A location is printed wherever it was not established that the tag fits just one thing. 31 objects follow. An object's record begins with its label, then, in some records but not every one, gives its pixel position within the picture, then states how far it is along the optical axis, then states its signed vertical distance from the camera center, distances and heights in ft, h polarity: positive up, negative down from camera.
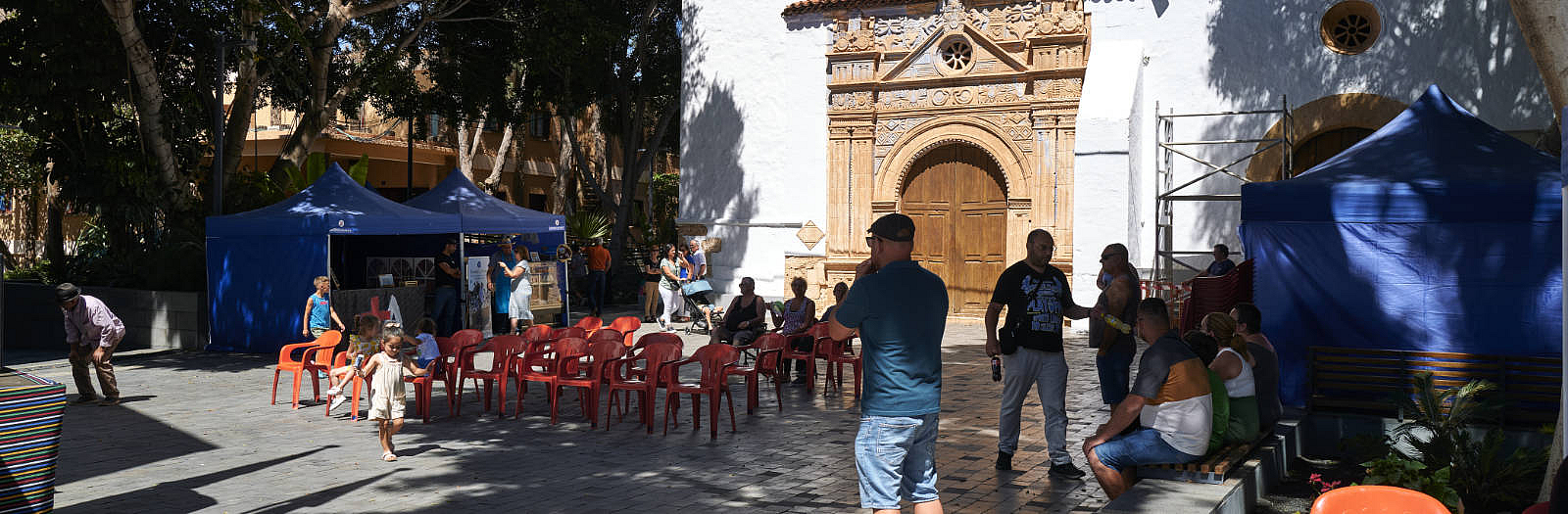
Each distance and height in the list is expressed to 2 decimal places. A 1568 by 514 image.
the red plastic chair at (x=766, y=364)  32.14 -3.08
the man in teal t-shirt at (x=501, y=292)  55.62 -1.53
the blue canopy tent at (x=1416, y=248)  27.27 +0.32
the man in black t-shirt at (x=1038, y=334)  23.52 -1.54
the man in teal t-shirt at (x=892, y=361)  15.83 -1.43
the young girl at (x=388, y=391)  25.71 -2.98
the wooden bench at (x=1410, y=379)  25.34 -2.79
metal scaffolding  53.16 +3.59
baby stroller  59.77 -2.55
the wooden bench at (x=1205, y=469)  19.54 -3.66
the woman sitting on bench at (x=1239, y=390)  22.06 -2.56
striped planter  18.49 -2.99
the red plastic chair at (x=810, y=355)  36.45 -3.06
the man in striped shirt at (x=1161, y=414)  19.39 -2.67
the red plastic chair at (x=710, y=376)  28.91 -2.99
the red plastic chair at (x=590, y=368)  30.22 -2.96
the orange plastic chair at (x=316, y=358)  33.58 -2.97
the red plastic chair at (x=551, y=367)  31.17 -3.00
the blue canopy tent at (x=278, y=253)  46.80 +0.35
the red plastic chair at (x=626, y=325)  38.09 -2.19
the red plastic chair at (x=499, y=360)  32.04 -2.87
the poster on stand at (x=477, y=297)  53.72 -1.73
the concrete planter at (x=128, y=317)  51.44 -2.65
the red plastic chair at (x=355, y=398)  30.31 -3.78
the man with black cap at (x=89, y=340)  33.99 -2.37
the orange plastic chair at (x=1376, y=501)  12.32 -2.65
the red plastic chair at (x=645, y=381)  29.19 -3.16
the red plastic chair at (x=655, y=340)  30.83 -2.25
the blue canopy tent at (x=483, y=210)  55.72 +2.62
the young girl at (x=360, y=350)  29.76 -2.42
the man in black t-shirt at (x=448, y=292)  51.31 -1.40
